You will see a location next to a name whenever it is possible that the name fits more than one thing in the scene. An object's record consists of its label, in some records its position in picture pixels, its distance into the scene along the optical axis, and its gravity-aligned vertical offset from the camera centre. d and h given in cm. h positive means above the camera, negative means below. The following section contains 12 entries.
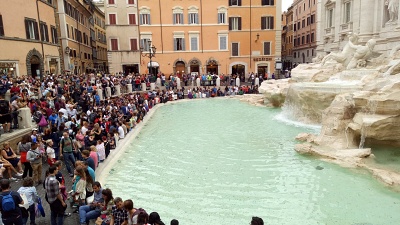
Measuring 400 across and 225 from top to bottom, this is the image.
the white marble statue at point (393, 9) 1798 +320
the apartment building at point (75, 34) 3206 +434
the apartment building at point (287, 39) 5741 +552
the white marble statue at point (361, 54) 1758 +64
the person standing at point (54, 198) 579 -227
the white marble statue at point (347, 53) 1862 +78
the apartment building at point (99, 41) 4810 +507
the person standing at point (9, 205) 523 -215
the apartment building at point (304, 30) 4403 +565
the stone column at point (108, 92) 2152 -134
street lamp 3769 +235
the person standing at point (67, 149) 878 -211
